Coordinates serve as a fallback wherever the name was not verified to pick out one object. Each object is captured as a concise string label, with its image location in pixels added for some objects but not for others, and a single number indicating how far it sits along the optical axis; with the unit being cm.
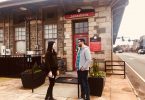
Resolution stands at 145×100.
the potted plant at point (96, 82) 630
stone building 1069
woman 566
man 561
